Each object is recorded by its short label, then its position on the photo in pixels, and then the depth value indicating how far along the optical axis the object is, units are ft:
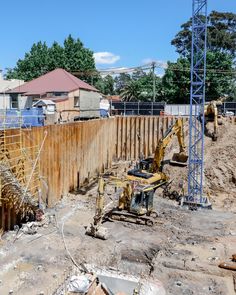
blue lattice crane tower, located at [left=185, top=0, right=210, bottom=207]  61.05
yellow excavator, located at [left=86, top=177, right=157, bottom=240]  51.90
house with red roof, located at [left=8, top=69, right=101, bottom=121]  107.45
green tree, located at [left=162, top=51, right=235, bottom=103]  152.05
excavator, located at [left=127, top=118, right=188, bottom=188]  55.77
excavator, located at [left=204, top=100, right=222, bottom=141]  77.91
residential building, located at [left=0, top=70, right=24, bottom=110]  102.89
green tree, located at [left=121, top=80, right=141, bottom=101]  188.55
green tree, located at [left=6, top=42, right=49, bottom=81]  189.47
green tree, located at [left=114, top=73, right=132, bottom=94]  313.61
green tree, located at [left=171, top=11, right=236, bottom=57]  189.16
